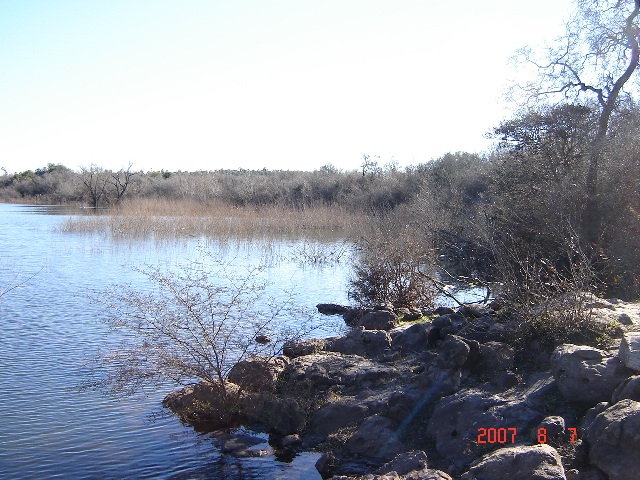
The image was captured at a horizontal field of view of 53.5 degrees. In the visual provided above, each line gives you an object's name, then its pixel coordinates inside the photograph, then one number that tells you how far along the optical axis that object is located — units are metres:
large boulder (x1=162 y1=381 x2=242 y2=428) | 8.98
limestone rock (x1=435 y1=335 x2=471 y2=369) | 8.55
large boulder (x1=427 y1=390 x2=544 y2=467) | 7.03
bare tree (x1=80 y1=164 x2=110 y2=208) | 55.84
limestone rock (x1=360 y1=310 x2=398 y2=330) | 12.93
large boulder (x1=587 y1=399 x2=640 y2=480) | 5.47
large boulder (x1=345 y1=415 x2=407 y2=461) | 7.66
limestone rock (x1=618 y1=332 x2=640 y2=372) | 6.62
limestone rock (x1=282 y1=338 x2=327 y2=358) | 11.30
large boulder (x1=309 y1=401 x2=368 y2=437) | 8.48
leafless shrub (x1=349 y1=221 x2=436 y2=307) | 15.96
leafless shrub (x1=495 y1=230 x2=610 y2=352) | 8.41
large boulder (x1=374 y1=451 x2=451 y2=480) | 6.27
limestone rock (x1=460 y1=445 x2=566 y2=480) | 5.59
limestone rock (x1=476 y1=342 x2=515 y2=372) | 8.52
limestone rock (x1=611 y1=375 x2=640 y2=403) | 6.15
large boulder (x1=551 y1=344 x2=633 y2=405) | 6.89
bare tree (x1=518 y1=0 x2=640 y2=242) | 15.93
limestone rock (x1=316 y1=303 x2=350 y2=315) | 16.06
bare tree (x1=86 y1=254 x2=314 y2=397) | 9.09
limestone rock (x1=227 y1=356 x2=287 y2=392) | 9.55
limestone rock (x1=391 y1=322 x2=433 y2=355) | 10.65
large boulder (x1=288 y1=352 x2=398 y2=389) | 9.51
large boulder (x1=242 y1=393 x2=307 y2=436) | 8.64
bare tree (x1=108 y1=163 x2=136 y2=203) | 55.41
